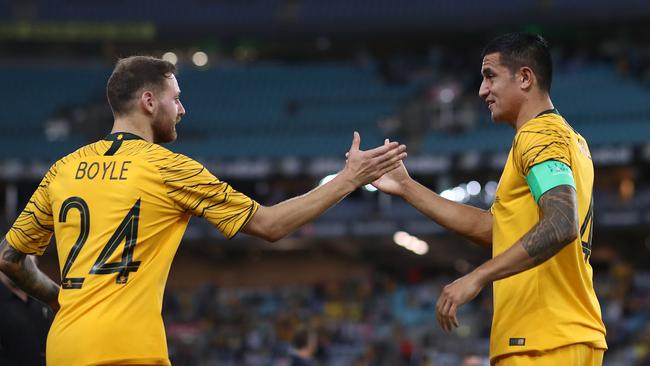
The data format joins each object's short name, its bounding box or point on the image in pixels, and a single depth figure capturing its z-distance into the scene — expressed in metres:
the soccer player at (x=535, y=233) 7.78
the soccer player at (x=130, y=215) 8.00
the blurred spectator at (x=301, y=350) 21.22
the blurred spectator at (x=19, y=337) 11.76
